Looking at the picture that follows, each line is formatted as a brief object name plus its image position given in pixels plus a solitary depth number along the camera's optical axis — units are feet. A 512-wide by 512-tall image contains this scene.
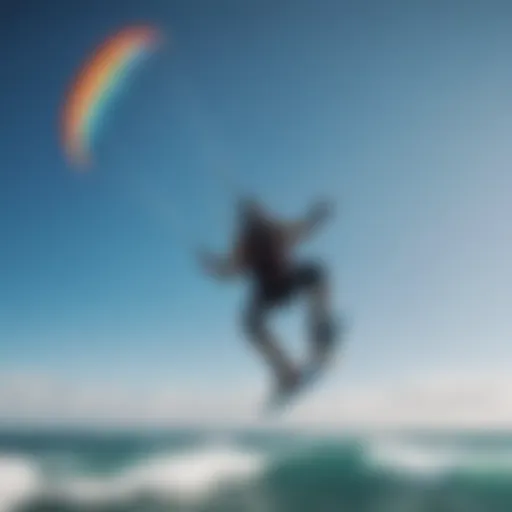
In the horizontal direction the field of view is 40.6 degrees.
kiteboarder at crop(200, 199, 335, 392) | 16.60
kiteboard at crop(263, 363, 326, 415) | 17.92
